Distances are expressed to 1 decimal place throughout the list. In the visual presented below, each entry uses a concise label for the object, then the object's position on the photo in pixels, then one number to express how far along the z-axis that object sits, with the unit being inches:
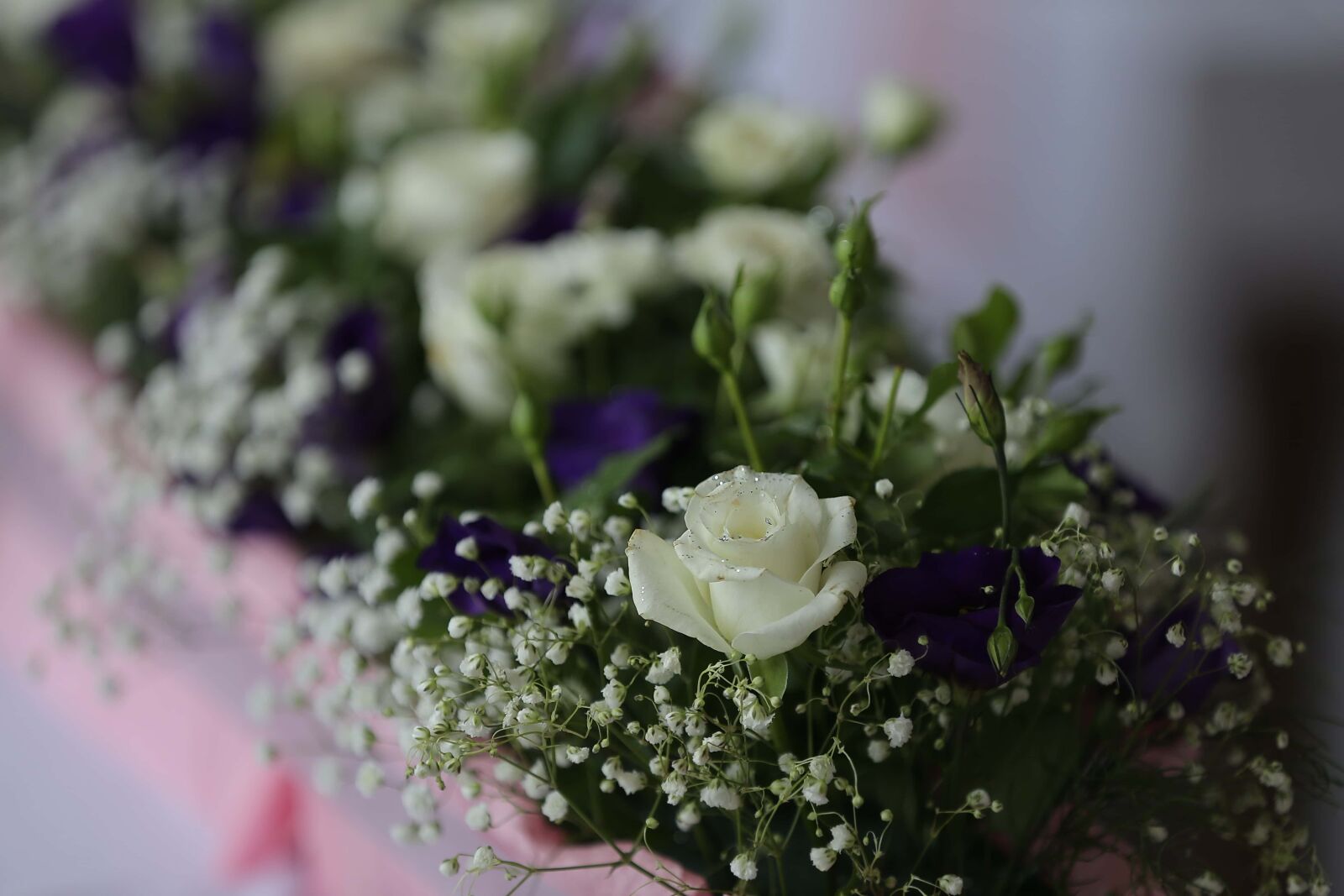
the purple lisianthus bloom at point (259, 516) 41.2
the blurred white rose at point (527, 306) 40.1
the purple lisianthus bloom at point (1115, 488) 35.2
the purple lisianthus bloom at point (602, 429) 37.9
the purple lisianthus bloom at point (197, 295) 46.3
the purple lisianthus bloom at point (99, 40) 63.1
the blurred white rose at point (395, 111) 56.4
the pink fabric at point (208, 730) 36.1
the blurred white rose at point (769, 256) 40.3
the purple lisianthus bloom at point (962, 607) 31.6
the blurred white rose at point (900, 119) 48.2
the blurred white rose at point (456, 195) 45.1
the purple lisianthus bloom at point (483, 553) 33.8
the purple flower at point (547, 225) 46.4
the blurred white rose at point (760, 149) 46.8
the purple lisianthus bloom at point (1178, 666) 33.6
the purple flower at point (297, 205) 54.5
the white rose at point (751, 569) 31.1
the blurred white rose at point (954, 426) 34.9
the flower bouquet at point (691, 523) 32.1
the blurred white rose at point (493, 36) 55.0
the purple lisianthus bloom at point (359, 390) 41.5
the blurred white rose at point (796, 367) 37.9
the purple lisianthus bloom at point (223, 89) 62.7
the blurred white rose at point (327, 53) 64.1
